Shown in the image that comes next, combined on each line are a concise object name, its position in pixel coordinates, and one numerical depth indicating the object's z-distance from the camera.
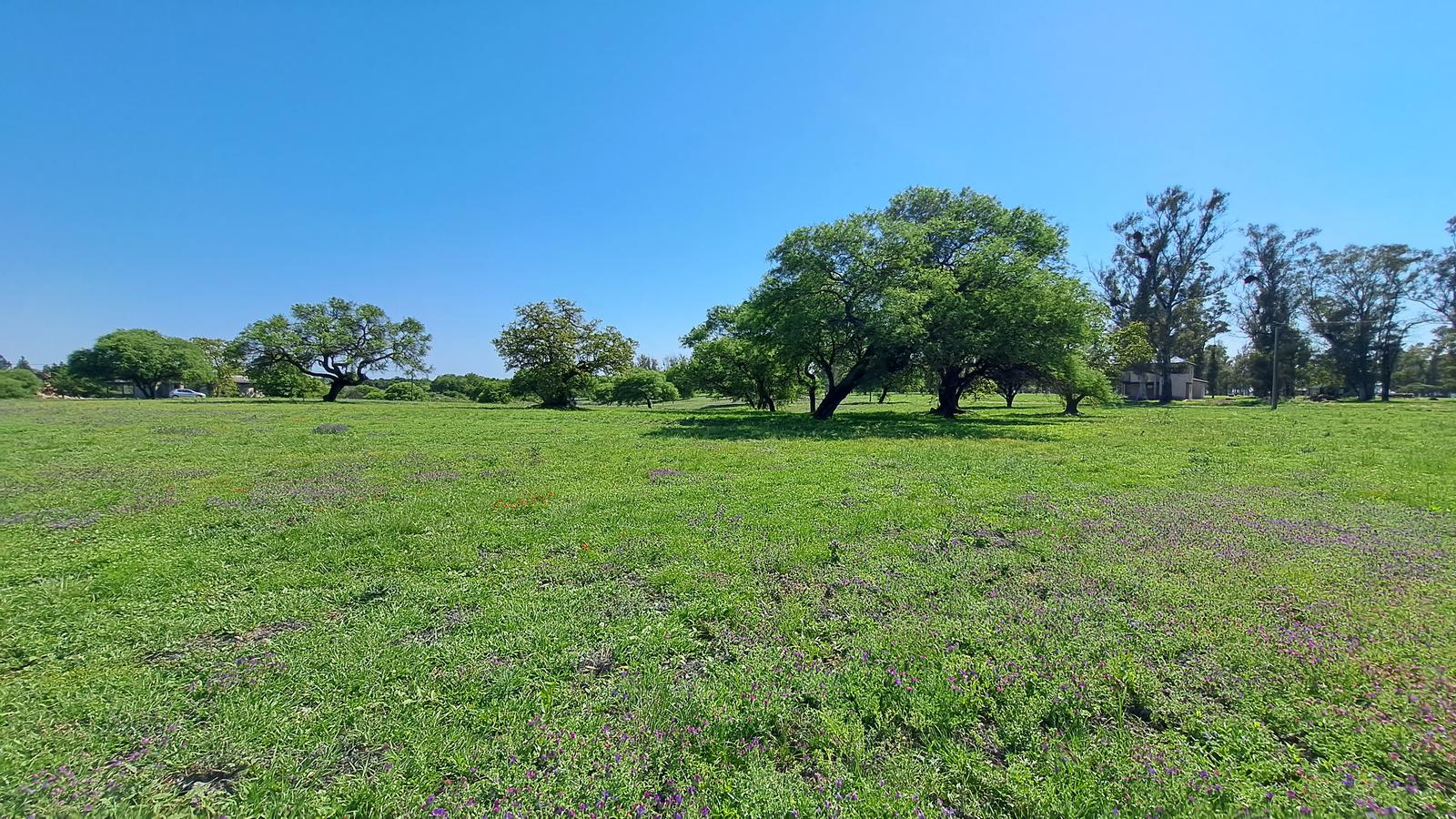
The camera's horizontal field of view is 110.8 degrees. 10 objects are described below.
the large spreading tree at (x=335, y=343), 46.94
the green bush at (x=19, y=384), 51.50
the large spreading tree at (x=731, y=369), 37.75
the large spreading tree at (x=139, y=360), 54.22
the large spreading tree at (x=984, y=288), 20.75
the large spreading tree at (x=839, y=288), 22.23
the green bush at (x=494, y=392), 53.88
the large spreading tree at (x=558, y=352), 44.50
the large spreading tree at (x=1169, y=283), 55.38
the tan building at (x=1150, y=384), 61.66
